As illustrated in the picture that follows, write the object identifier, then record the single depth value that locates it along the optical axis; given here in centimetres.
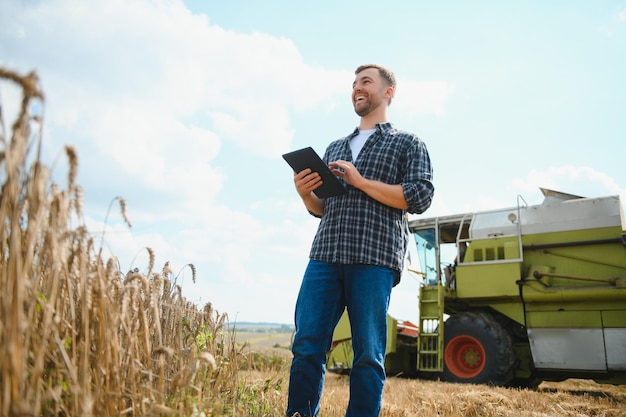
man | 261
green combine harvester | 733
